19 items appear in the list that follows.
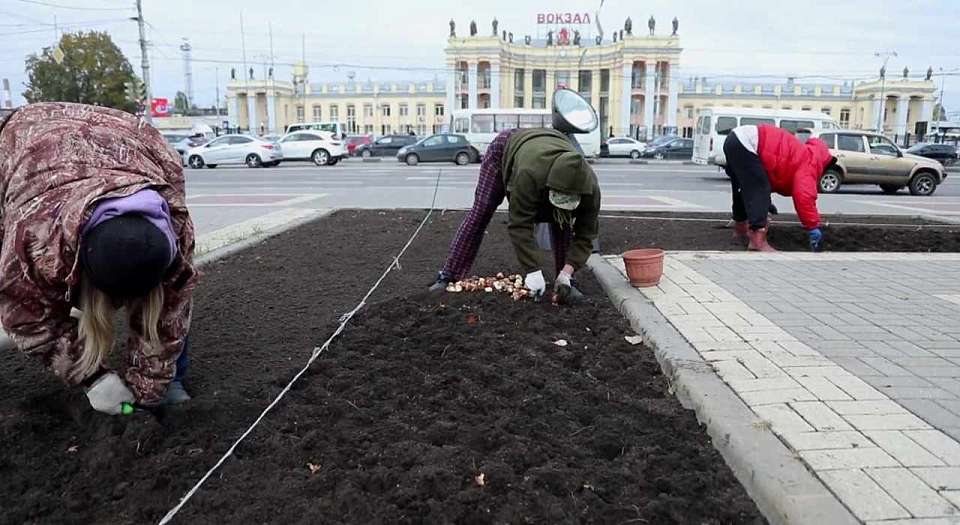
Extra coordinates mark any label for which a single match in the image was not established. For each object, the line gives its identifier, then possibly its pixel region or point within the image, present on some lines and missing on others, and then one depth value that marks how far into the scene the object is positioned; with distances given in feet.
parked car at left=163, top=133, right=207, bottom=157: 96.03
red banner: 162.17
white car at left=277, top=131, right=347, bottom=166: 93.81
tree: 144.05
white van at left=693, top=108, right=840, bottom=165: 76.74
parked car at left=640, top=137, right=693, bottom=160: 133.80
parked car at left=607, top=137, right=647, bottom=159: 134.82
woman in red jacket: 22.17
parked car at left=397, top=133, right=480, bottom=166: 95.96
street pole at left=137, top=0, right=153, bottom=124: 113.50
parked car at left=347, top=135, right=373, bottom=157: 130.72
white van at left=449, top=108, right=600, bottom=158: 104.47
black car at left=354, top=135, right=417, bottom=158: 124.98
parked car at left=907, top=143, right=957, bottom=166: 109.29
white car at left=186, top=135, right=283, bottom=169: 85.15
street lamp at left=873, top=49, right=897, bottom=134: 247.19
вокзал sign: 270.26
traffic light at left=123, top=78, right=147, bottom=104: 96.70
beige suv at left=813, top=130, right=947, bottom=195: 55.16
